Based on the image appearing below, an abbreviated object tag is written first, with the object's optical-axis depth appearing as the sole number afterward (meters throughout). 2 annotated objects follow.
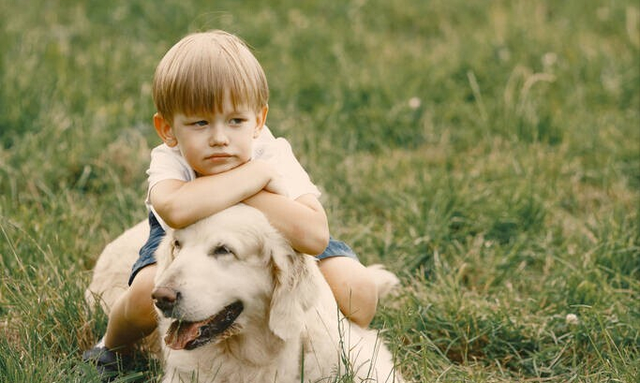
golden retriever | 4.95
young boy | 5.25
